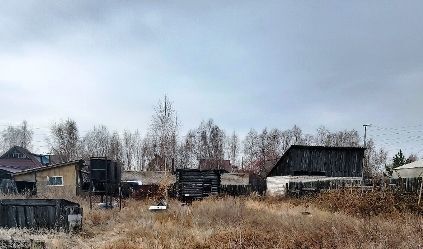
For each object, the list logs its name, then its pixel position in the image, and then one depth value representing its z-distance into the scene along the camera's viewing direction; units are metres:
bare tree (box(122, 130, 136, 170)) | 84.75
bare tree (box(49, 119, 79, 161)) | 64.19
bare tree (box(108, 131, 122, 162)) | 82.44
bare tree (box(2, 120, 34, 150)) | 109.97
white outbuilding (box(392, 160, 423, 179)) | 33.33
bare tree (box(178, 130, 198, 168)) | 79.88
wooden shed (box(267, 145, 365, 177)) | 34.31
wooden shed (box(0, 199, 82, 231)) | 14.99
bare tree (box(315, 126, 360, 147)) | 85.69
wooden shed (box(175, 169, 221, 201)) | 32.41
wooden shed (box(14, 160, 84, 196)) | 36.03
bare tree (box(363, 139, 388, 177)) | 76.06
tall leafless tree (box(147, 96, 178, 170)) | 43.78
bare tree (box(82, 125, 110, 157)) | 84.75
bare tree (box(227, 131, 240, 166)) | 87.25
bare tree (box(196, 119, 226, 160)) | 82.94
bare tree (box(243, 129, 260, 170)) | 79.45
